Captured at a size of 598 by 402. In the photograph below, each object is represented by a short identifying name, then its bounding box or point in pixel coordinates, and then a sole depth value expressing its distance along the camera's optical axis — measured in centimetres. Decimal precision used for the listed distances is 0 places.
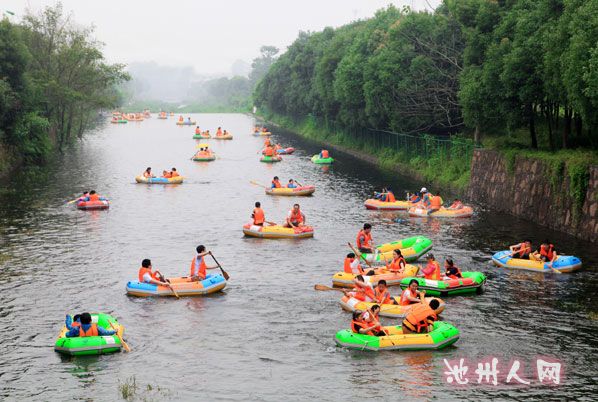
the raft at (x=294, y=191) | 5666
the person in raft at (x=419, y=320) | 2517
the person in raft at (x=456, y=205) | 4753
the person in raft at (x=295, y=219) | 4188
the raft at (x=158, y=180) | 6259
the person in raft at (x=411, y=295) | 2794
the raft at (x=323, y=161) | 7650
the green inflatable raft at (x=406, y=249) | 3538
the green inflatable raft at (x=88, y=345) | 2425
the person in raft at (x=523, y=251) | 3439
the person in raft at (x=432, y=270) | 3088
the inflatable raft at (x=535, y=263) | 3328
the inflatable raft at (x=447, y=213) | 4697
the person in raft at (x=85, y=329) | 2445
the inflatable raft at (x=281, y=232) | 4147
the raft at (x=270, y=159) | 7921
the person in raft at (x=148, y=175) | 6303
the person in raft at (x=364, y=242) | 3616
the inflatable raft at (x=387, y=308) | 2780
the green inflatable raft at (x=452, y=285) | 3047
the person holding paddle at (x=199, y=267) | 3141
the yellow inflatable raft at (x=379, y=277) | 3148
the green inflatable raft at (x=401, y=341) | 2466
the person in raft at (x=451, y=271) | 3102
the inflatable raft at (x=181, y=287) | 3058
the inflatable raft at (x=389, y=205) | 5000
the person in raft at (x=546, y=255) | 3366
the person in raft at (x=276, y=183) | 5772
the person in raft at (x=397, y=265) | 3234
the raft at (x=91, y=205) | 5006
